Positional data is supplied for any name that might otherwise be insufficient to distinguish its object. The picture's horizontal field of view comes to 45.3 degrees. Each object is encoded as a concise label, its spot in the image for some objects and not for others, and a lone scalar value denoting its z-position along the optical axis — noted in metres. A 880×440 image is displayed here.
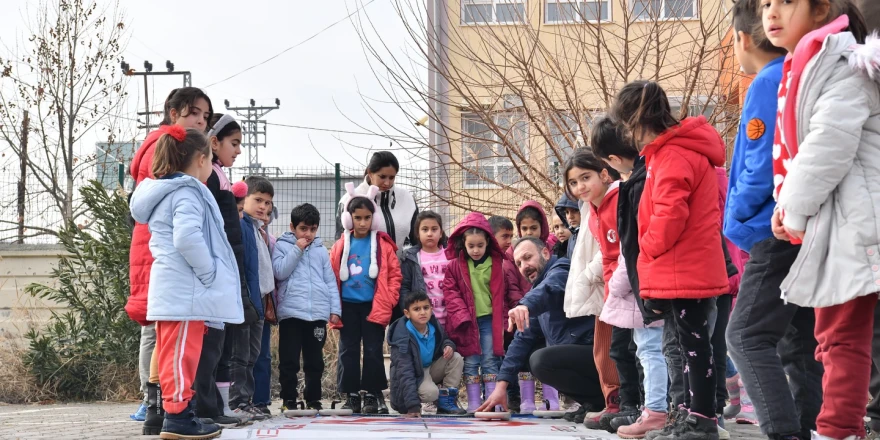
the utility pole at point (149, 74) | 32.94
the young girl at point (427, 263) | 7.80
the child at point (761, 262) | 4.02
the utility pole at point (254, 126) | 49.08
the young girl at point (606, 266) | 5.97
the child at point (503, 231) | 8.36
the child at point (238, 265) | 5.72
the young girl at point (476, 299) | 7.66
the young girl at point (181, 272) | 5.23
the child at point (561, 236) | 7.75
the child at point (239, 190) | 7.34
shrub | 9.43
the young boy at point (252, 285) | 6.76
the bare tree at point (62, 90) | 19.77
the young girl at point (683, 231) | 4.77
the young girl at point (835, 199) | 3.48
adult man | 6.66
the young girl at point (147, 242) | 5.58
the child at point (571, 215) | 7.29
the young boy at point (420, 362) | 7.35
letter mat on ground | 5.49
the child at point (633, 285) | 5.32
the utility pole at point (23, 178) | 16.75
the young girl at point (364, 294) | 7.62
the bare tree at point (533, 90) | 9.52
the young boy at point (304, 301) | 7.51
